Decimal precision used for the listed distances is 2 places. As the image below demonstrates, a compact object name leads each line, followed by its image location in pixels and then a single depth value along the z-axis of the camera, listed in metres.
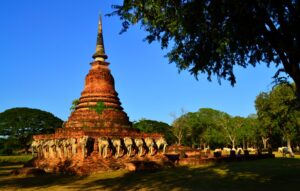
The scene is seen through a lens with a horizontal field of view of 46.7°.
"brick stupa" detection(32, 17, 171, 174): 23.56
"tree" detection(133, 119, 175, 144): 82.38
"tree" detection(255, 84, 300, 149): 42.99
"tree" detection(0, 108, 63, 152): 54.75
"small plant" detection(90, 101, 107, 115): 28.02
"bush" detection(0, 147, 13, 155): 54.82
